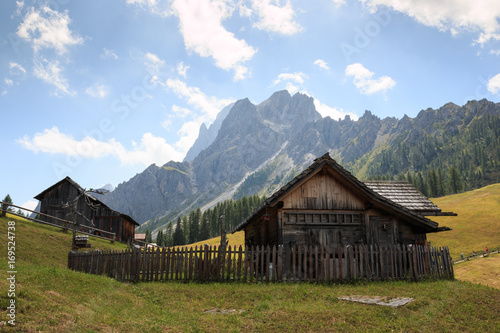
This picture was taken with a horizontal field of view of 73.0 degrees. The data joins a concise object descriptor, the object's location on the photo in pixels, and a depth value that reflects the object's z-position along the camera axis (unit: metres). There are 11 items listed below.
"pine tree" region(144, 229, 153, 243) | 142.12
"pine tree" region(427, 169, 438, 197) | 151.25
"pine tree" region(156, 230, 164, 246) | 139.60
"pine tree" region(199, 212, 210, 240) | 137.25
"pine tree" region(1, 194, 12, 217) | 28.47
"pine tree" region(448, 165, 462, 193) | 151.12
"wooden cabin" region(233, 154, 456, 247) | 18.11
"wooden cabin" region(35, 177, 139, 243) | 44.75
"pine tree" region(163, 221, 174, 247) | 141.80
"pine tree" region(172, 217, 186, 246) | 135.12
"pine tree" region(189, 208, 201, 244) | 139.62
